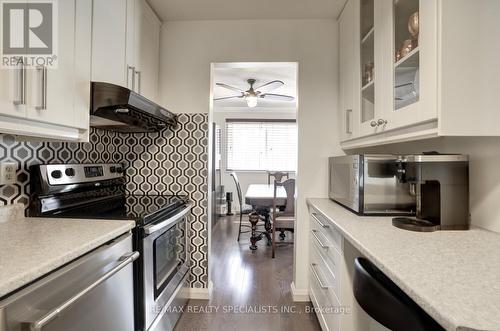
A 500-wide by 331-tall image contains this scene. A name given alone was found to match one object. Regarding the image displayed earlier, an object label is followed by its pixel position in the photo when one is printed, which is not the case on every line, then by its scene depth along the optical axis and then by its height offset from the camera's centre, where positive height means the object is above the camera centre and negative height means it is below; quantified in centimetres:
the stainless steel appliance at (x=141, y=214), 140 -28
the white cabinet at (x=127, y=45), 144 +74
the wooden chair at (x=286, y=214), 318 -59
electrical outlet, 129 -5
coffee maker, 124 -12
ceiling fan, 377 +112
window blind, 566 +42
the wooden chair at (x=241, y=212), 405 -74
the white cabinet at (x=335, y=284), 135 -65
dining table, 346 -49
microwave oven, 156 -13
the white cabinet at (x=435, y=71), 101 +39
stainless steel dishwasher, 70 -41
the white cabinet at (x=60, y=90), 95 +29
